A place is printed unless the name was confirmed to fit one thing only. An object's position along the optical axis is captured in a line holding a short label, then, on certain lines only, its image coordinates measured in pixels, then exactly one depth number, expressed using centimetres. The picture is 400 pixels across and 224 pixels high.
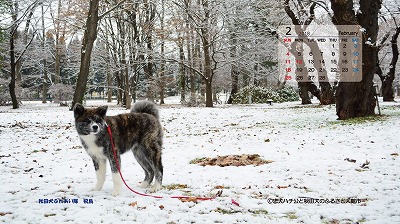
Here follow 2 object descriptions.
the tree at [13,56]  2111
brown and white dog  462
